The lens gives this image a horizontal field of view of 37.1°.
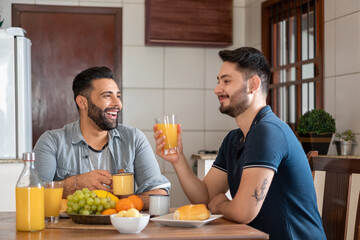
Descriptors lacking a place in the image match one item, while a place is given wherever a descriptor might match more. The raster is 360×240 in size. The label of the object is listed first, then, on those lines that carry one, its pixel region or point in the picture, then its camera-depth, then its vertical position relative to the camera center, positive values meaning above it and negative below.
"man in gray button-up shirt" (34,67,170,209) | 2.37 -0.13
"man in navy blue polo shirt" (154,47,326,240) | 1.73 -0.18
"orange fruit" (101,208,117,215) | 1.67 -0.30
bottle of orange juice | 1.55 -0.24
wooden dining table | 1.47 -0.33
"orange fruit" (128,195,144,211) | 1.79 -0.29
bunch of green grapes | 1.68 -0.27
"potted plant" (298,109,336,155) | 3.23 -0.08
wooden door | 4.41 +0.56
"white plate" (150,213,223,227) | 1.58 -0.31
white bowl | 1.49 -0.30
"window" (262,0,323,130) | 3.64 +0.46
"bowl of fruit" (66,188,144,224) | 1.65 -0.29
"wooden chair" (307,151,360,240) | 1.84 -0.27
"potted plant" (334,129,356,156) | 3.18 -0.15
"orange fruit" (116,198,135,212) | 1.71 -0.28
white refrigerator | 3.54 +0.16
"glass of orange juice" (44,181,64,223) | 1.70 -0.27
